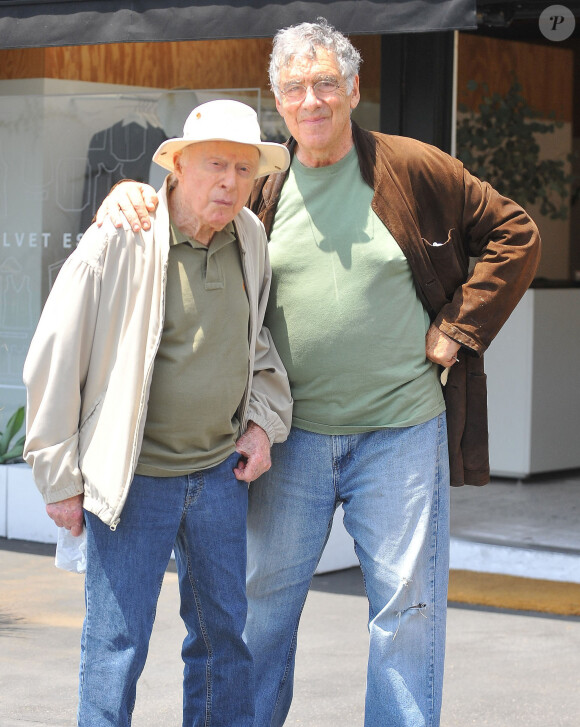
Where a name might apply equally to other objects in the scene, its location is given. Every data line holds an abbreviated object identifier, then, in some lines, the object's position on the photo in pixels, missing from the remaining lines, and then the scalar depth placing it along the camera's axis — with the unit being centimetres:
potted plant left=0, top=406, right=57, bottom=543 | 666
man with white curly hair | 332
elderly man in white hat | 301
